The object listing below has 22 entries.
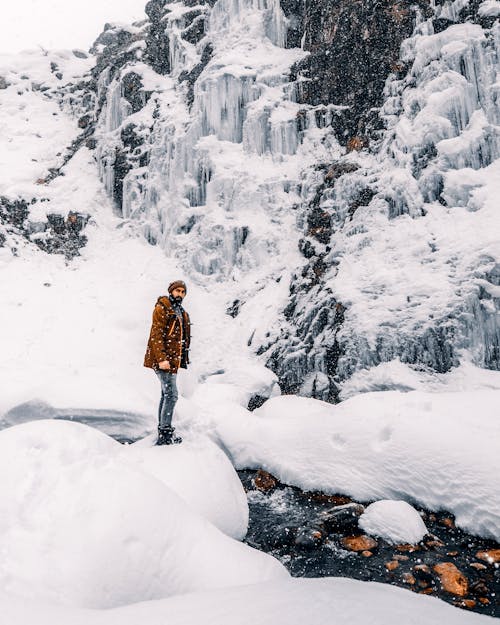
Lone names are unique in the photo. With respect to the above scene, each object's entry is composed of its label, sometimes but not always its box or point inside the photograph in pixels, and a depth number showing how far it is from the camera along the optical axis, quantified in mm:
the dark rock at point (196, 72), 19484
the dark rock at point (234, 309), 13898
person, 4312
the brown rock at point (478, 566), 2947
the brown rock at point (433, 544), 3262
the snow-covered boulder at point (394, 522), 3381
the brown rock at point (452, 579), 2703
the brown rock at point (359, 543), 3273
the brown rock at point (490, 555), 3024
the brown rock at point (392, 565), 2980
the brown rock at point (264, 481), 4618
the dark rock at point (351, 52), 14758
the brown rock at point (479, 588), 2666
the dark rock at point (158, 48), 21859
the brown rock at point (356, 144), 14357
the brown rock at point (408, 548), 3224
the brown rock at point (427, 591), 2697
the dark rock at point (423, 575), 2793
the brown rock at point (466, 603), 2529
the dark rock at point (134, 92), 20797
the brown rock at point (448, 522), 3528
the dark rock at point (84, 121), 23703
